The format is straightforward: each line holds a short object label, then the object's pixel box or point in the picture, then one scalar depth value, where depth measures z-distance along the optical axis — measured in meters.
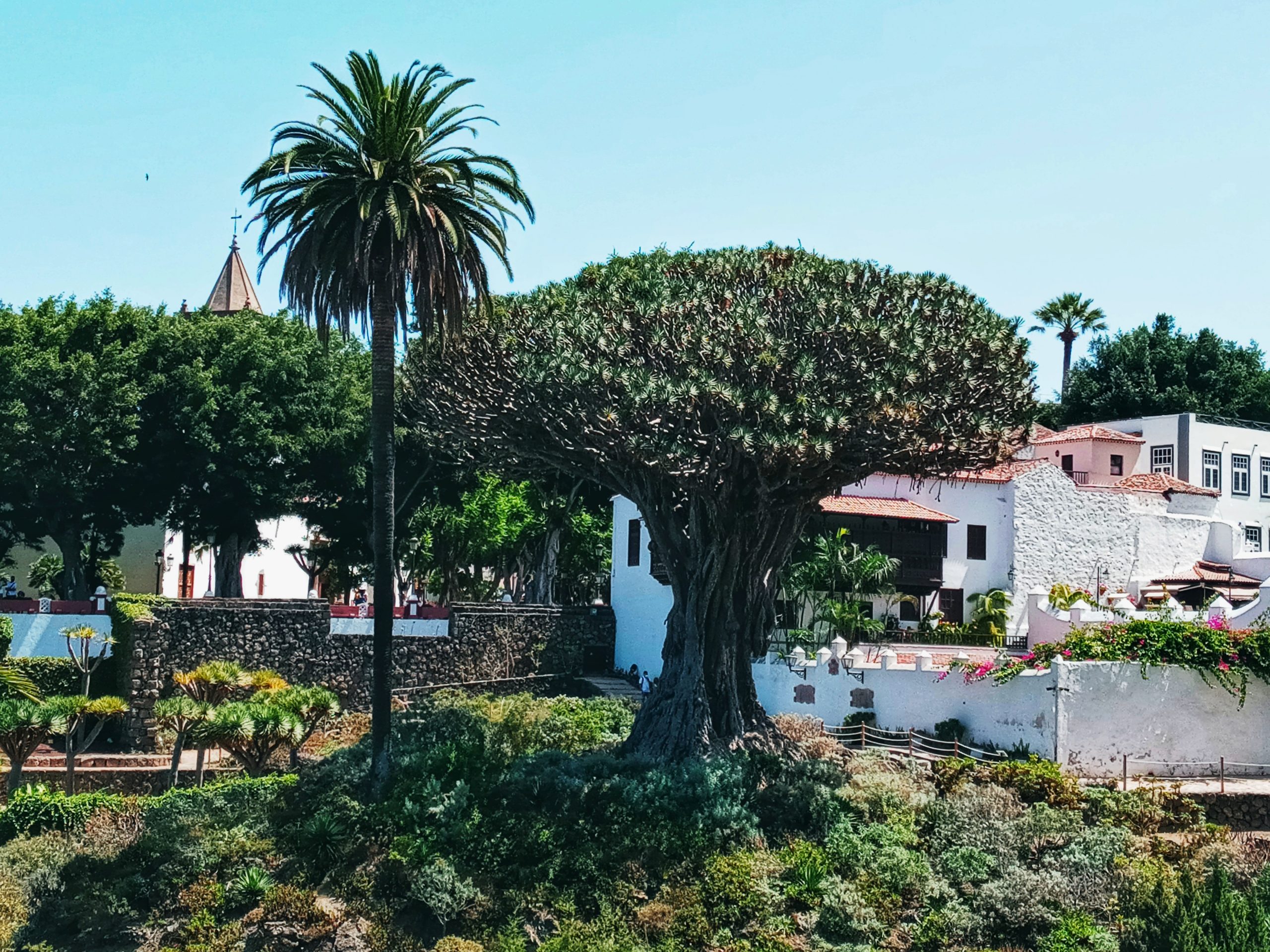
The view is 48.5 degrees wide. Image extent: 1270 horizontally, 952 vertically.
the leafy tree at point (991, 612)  43.53
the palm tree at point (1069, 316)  67.94
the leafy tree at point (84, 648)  37.88
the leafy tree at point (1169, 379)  66.62
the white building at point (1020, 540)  44.41
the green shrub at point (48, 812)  29.27
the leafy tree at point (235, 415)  43.28
